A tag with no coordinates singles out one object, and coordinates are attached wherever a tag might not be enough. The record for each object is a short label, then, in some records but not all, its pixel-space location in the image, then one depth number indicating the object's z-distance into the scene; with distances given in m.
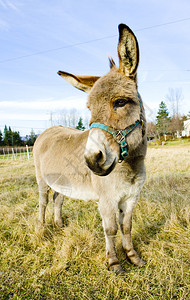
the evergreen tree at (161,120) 49.20
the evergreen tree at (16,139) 68.01
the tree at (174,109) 48.52
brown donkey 1.83
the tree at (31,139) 51.14
